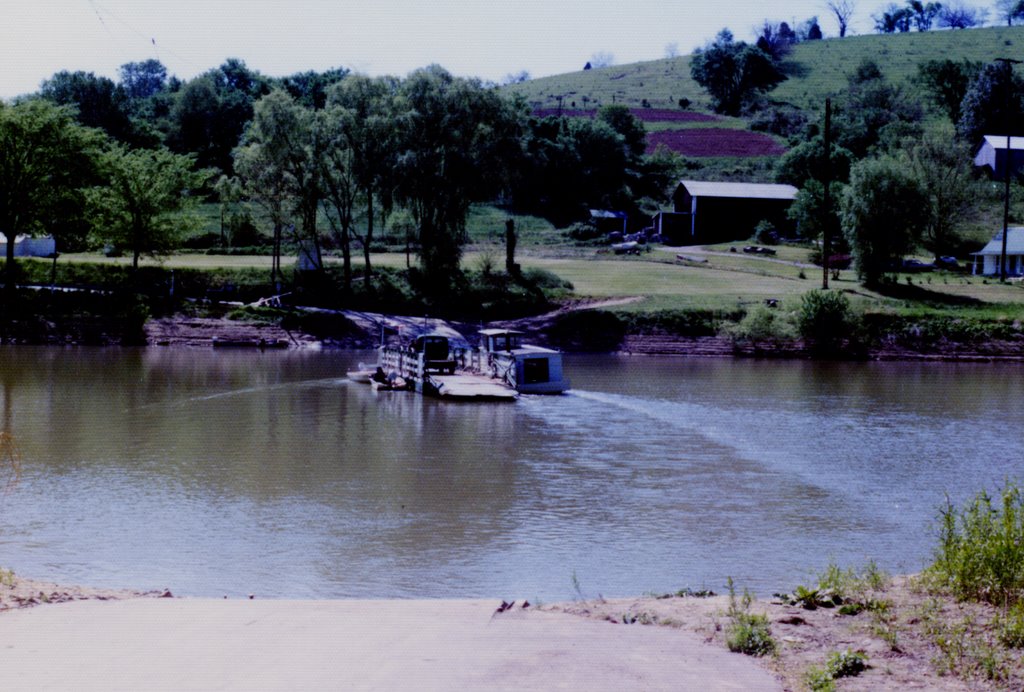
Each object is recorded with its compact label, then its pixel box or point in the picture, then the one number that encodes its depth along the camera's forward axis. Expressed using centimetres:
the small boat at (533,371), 4400
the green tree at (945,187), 8644
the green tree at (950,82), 13175
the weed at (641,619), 1241
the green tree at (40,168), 6488
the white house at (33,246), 7819
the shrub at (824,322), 6194
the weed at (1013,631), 1059
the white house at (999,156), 10731
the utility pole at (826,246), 6788
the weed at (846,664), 995
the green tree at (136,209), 6800
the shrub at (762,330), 6206
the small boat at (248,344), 6131
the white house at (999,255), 8062
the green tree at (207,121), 11475
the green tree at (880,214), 7044
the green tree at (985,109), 11775
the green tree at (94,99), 11344
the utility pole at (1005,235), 7636
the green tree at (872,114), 11320
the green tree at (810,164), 10188
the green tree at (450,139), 6619
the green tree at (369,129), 6556
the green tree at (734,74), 15212
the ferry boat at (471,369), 4381
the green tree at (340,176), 6556
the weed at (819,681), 948
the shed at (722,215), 9550
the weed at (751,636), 1084
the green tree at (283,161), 6525
